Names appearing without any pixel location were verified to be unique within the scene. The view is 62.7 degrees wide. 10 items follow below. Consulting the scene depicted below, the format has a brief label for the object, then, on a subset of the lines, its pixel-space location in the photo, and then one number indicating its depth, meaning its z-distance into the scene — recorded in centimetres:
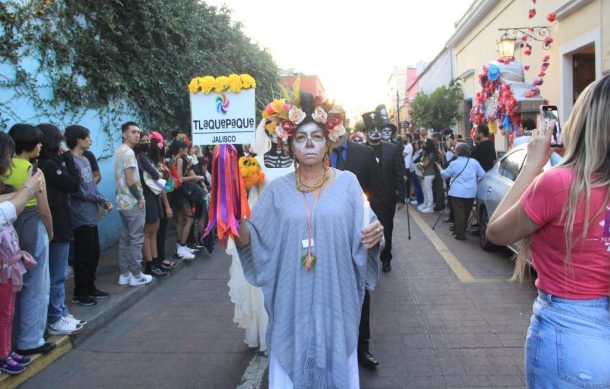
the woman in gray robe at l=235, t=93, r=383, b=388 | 254
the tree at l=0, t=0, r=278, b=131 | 674
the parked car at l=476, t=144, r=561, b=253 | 725
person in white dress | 407
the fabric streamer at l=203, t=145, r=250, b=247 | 250
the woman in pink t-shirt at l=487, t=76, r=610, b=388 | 181
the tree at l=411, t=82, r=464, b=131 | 2062
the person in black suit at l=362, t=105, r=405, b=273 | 654
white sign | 296
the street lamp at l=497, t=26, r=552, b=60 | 1192
